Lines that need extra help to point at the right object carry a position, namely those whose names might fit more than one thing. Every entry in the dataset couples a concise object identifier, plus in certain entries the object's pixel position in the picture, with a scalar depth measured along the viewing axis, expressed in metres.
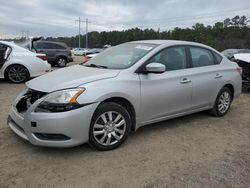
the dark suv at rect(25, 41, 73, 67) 11.12
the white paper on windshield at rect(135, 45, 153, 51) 3.14
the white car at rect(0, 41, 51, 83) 6.16
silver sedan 2.43
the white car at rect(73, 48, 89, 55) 36.44
